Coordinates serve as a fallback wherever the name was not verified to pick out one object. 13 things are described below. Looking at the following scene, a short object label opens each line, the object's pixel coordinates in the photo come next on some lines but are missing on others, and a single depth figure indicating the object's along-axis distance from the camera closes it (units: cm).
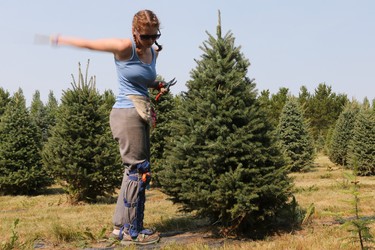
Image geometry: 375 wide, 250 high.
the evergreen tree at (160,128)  1434
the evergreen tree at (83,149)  1084
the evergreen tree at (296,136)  2075
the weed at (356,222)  289
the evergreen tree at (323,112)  4088
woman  411
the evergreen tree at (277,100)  3828
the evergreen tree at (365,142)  1714
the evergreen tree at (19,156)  1453
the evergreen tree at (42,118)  4659
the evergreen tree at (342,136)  2247
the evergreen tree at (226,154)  455
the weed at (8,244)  389
